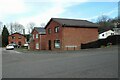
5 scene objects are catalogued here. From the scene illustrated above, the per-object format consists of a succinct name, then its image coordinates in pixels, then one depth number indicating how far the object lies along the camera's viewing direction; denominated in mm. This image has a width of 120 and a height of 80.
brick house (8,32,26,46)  38446
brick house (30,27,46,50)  21340
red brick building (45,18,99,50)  16384
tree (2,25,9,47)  38140
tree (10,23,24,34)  52355
